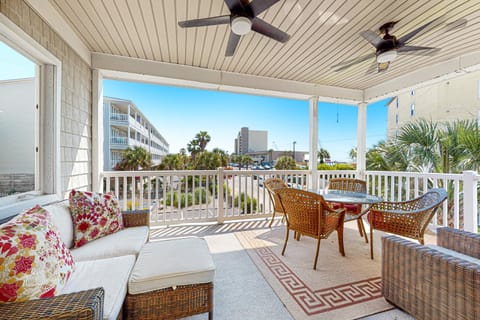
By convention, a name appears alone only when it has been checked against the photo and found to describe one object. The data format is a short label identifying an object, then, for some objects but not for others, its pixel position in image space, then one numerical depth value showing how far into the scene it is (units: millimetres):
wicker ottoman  1239
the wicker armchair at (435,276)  1075
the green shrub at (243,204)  3795
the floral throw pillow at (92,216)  1736
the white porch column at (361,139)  4316
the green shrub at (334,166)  5699
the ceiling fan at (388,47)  2199
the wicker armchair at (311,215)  2072
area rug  1570
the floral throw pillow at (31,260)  868
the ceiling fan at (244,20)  1688
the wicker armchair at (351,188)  2930
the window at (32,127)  1698
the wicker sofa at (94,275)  802
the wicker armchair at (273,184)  3367
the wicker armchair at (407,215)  2055
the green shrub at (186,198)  3416
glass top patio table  2315
